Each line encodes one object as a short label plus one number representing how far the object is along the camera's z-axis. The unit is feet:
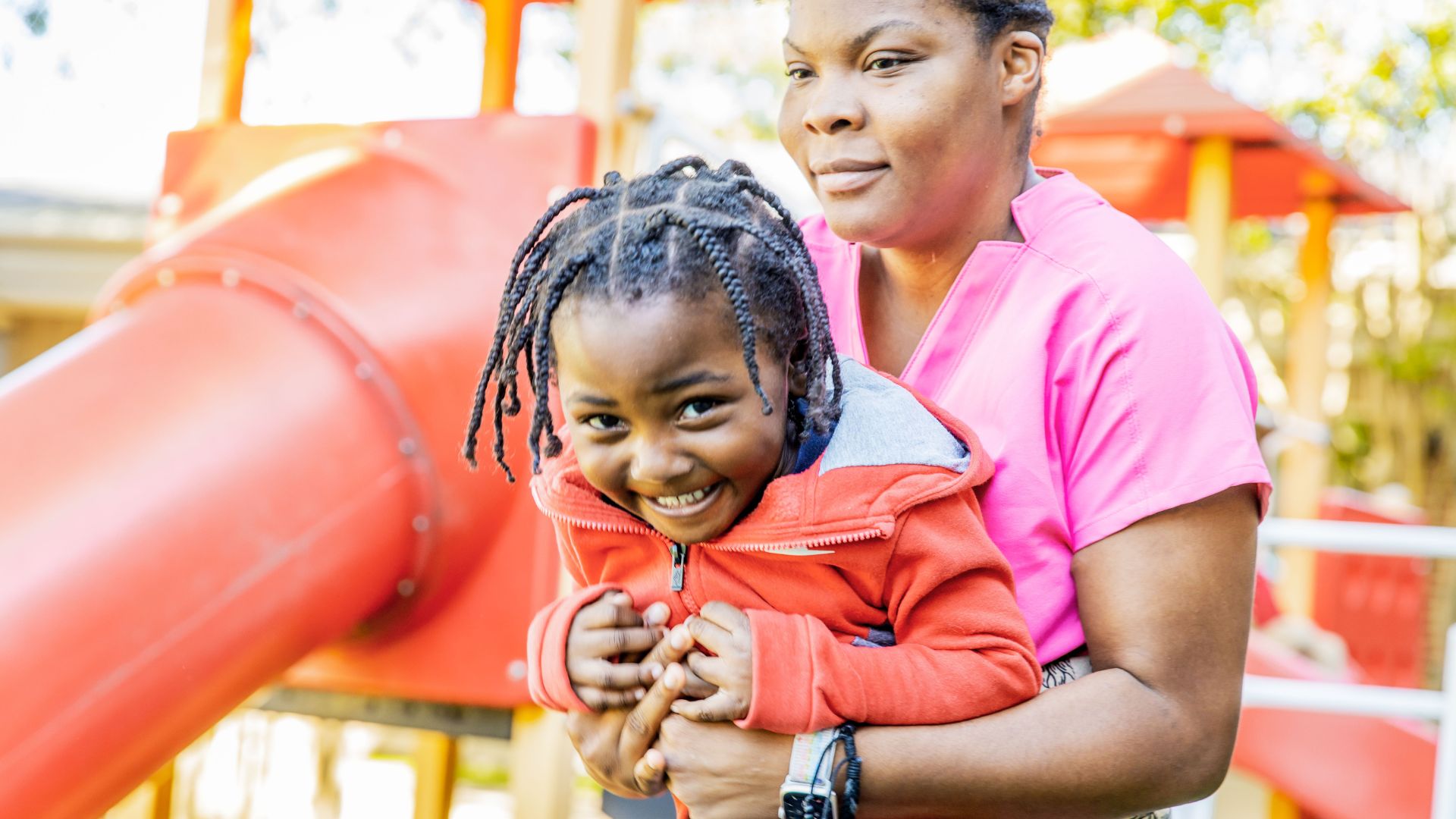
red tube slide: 7.27
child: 4.90
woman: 5.00
